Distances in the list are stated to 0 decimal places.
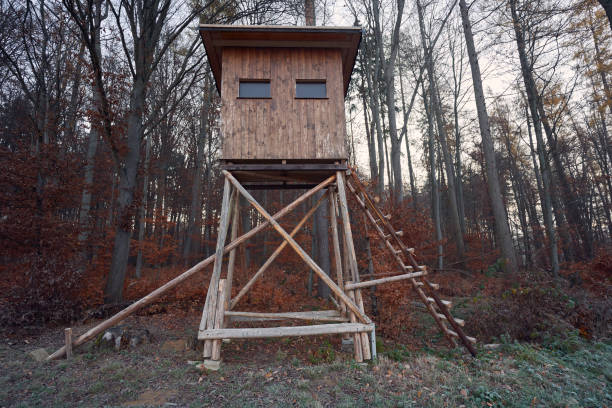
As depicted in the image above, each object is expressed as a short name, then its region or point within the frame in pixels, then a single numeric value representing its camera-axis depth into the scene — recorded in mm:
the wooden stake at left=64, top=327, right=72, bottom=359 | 5664
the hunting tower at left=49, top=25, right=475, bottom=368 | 6742
